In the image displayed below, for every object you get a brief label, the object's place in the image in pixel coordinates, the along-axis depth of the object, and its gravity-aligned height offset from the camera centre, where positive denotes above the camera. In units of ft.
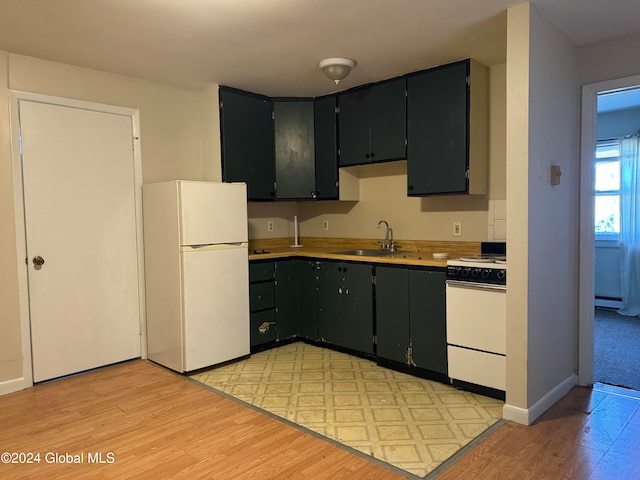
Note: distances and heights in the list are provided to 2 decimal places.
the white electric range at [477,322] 9.01 -2.18
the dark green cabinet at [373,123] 11.90 +2.73
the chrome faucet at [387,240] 13.38 -0.63
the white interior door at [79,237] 10.55 -0.32
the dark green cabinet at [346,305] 11.73 -2.34
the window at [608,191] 18.24 +1.05
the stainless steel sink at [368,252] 13.20 -0.96
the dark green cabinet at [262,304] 12.55 -2.35
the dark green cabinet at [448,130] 10.61 +2.21
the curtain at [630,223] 17.24 -0.26
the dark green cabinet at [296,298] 13.09 -2.30
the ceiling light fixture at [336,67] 10.56 +3.71
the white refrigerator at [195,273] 10.99 -1.29
